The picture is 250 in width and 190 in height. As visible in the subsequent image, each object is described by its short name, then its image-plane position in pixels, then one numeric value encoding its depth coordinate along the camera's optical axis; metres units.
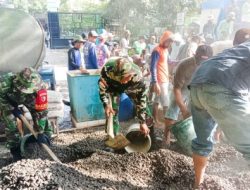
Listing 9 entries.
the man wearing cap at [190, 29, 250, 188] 2.38
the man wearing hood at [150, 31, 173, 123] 5.01
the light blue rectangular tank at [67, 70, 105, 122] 5.39
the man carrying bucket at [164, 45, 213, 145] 3.53
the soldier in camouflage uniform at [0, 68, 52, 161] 4.01
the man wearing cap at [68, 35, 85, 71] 6.48
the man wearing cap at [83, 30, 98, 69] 6.64
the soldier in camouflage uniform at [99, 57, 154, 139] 3.45
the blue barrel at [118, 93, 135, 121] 5.82
